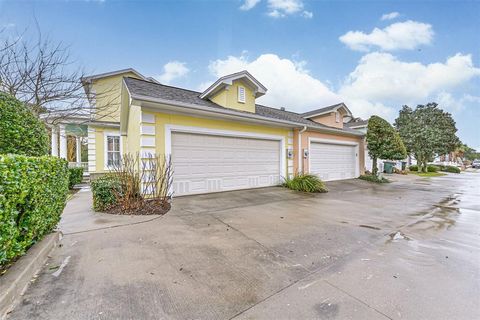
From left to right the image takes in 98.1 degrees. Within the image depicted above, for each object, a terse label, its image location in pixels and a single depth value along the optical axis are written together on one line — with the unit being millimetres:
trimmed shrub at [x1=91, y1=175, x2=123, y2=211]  5273
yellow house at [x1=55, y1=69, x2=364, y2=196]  6764
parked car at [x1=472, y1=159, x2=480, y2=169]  37634
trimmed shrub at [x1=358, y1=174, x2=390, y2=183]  12633
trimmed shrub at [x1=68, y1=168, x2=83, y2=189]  9875
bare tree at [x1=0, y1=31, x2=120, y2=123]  8125
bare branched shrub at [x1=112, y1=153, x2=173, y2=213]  5305
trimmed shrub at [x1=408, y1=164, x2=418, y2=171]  23523
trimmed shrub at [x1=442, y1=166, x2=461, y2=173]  23833
